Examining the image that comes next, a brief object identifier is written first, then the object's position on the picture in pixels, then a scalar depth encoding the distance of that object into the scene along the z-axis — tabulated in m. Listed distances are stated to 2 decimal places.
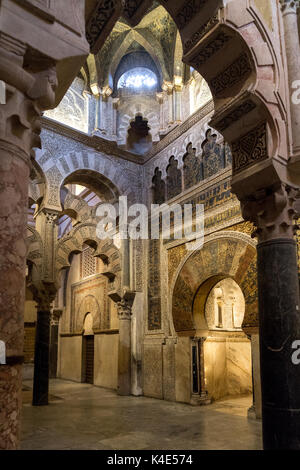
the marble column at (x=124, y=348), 9.49
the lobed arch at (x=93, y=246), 8.82
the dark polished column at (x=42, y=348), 8.20
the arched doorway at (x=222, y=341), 8.37
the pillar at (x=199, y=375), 8.05
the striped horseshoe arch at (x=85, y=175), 8.97
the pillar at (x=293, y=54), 3.81
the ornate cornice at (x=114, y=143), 9.00
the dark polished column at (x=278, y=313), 3.21
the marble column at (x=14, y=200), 1.86
